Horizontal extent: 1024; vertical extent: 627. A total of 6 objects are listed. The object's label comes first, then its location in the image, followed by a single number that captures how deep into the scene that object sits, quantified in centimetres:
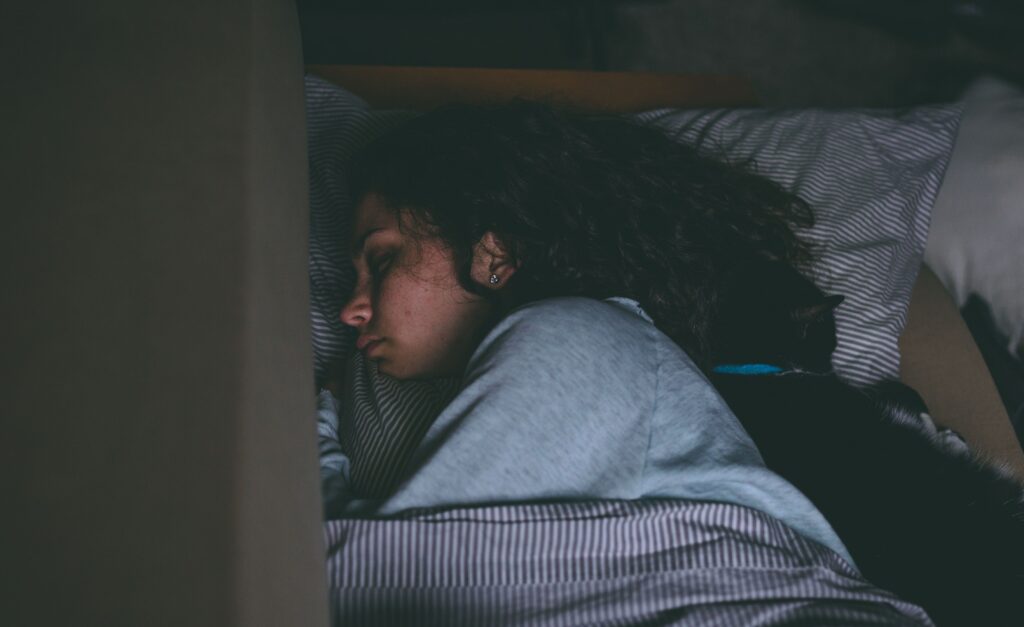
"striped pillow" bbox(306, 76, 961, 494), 107
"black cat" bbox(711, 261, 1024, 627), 73
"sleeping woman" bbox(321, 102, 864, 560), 64
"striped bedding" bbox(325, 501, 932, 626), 59
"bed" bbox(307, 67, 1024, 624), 60
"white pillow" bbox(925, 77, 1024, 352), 113
